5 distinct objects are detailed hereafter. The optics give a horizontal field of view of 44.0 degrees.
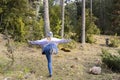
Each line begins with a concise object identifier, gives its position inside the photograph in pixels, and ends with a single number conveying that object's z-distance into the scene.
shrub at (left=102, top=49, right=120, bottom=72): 5.41
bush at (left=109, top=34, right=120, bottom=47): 9.16
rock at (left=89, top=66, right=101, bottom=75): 5.12
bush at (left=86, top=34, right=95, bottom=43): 9.55
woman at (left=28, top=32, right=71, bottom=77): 4.68
